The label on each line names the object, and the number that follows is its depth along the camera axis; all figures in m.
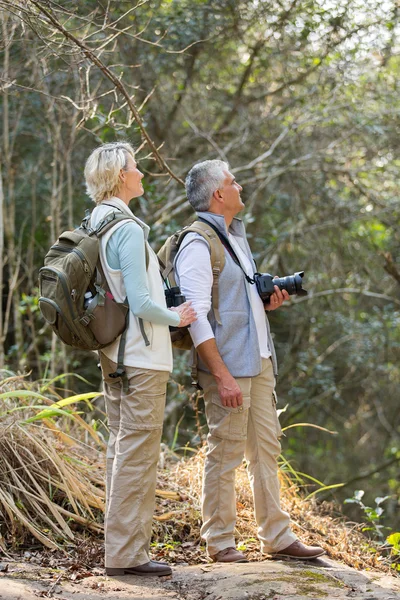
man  7.41
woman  6.75
